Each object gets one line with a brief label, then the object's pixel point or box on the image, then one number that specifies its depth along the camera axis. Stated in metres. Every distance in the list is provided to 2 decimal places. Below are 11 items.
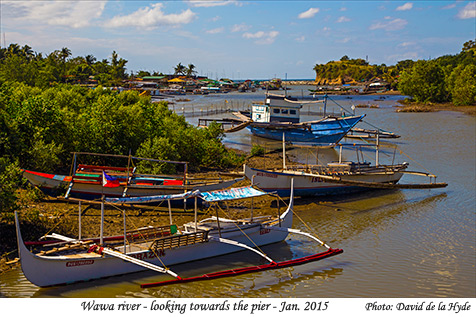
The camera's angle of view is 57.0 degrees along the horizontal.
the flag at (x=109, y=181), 17.33
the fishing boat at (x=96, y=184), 19.14
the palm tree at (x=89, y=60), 127.44
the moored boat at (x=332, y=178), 22.64
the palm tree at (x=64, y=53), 108.38
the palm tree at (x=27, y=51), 95.94
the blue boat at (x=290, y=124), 40.72
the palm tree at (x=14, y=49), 94.70
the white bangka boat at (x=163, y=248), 12.69
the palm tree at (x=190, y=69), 163.12
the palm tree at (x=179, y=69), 163.12
